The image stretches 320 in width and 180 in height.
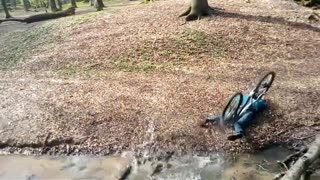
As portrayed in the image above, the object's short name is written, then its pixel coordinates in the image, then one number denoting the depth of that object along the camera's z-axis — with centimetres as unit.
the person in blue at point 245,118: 651
